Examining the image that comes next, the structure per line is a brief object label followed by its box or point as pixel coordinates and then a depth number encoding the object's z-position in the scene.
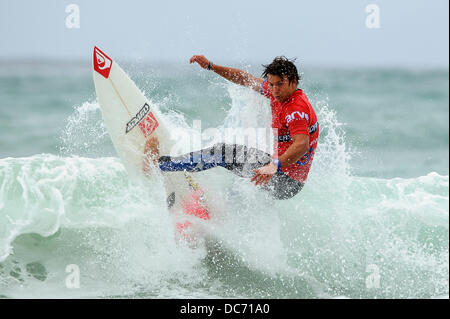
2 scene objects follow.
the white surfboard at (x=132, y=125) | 10.51
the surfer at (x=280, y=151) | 8.56
